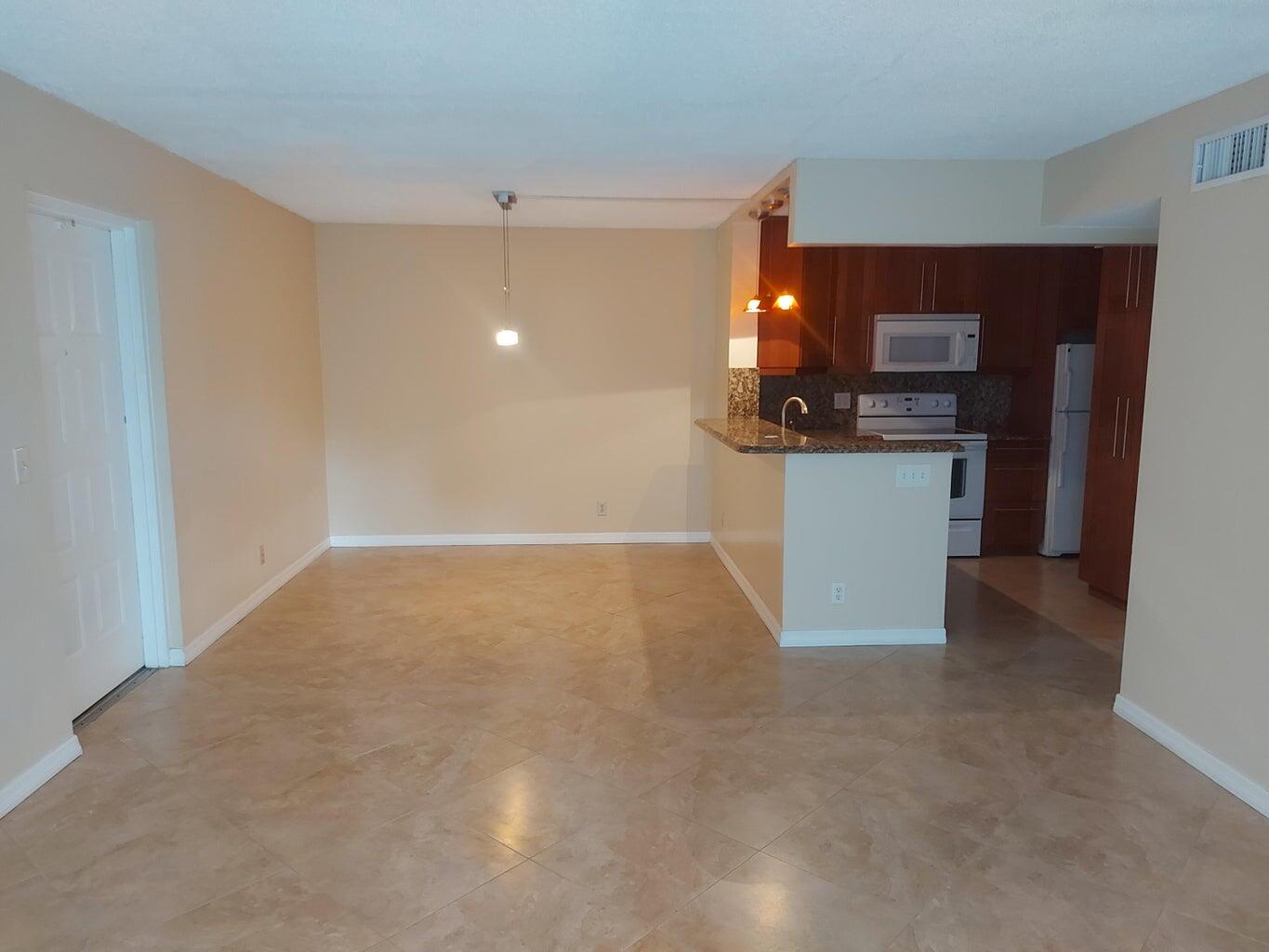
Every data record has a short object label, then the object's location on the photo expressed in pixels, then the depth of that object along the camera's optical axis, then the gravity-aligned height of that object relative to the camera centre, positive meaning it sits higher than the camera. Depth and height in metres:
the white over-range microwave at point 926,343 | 6.11 +0.13
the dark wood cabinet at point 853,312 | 6.02 +0.35
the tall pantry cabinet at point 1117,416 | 4.88 -0.32
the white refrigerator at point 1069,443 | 6.12 -0.58
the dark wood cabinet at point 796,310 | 5.84 +0.36
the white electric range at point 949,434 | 6.20 -0.54
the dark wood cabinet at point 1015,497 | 6.26 -0.99
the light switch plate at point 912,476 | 4.34 -0.58
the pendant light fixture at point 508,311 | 5.98 +0.37
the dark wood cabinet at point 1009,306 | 6.11 +0.40
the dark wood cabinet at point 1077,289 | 6.10 +0.52
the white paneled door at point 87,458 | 3.35 -0.42
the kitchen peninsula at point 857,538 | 4.31 -0.90
